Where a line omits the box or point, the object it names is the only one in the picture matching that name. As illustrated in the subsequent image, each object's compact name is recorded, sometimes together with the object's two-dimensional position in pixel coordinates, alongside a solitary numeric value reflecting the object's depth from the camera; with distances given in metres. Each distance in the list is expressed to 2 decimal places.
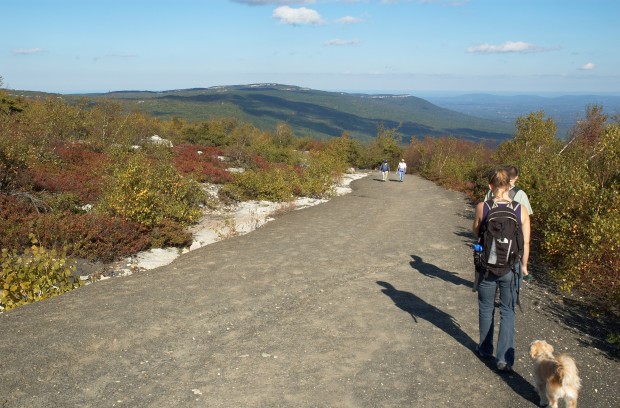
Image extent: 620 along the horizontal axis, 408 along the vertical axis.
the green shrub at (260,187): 19.03
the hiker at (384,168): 31.16
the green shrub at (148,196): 11.60
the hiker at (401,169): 31.02
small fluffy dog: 4.21
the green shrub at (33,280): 7.14
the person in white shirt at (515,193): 6.11
